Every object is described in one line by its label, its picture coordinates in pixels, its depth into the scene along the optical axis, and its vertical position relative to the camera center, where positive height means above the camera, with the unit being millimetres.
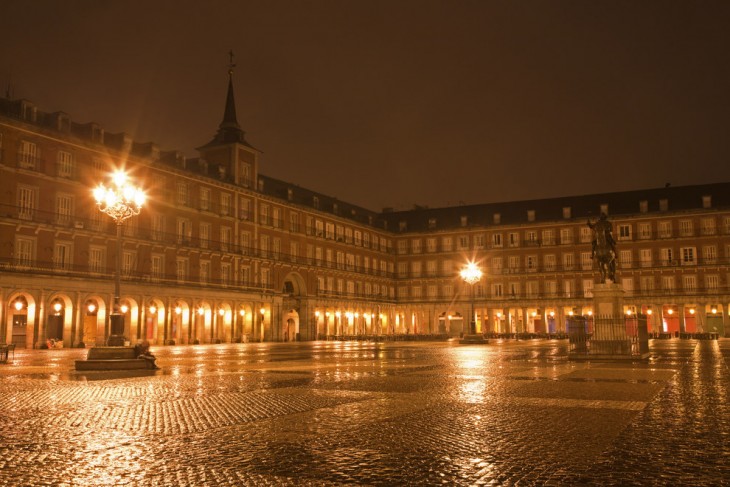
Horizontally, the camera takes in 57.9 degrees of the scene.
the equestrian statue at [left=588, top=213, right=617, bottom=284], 22625 +2612
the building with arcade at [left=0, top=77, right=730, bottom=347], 39031 +6675
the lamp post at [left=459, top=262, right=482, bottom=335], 41688 +3283
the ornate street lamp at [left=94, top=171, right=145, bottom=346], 19625 +4092
